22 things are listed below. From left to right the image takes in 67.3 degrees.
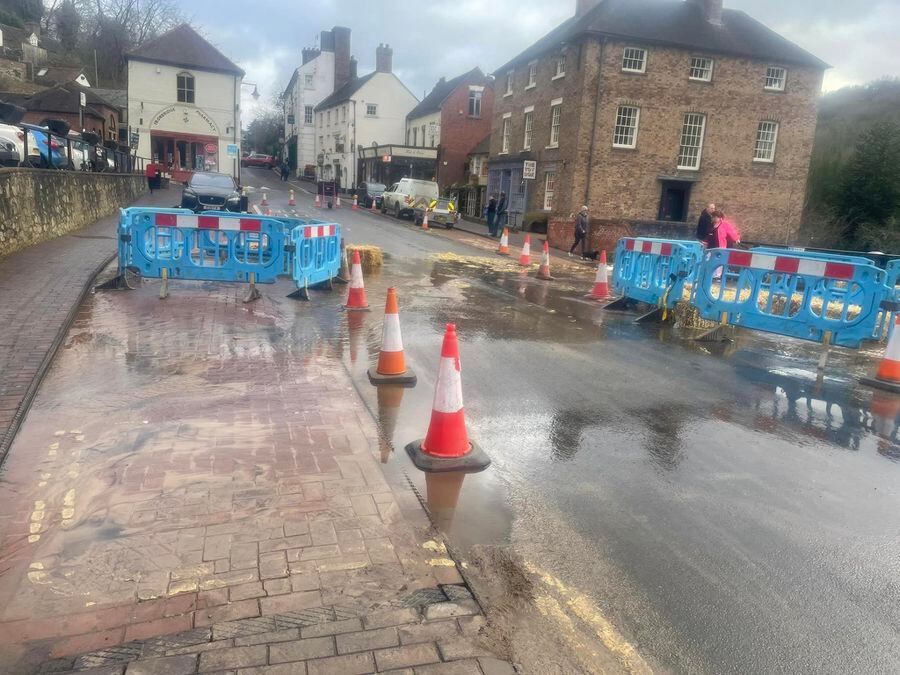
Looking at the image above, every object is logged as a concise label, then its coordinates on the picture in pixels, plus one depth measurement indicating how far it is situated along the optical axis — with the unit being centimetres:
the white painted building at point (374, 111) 6053
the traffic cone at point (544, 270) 1536
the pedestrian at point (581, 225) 2190
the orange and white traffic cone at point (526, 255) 1778
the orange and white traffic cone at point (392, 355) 634
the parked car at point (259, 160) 7969
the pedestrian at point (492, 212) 2822
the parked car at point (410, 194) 3259
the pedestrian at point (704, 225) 1301
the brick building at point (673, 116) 2903
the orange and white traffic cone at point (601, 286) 1247
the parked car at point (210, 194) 2039
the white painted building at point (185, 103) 4372
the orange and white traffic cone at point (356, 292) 972
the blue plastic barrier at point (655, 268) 976
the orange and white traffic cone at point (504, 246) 2122
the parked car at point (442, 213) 3111
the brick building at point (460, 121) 4994
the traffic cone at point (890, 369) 704
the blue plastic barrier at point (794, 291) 768
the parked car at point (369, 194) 4047
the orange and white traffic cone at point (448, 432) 453
